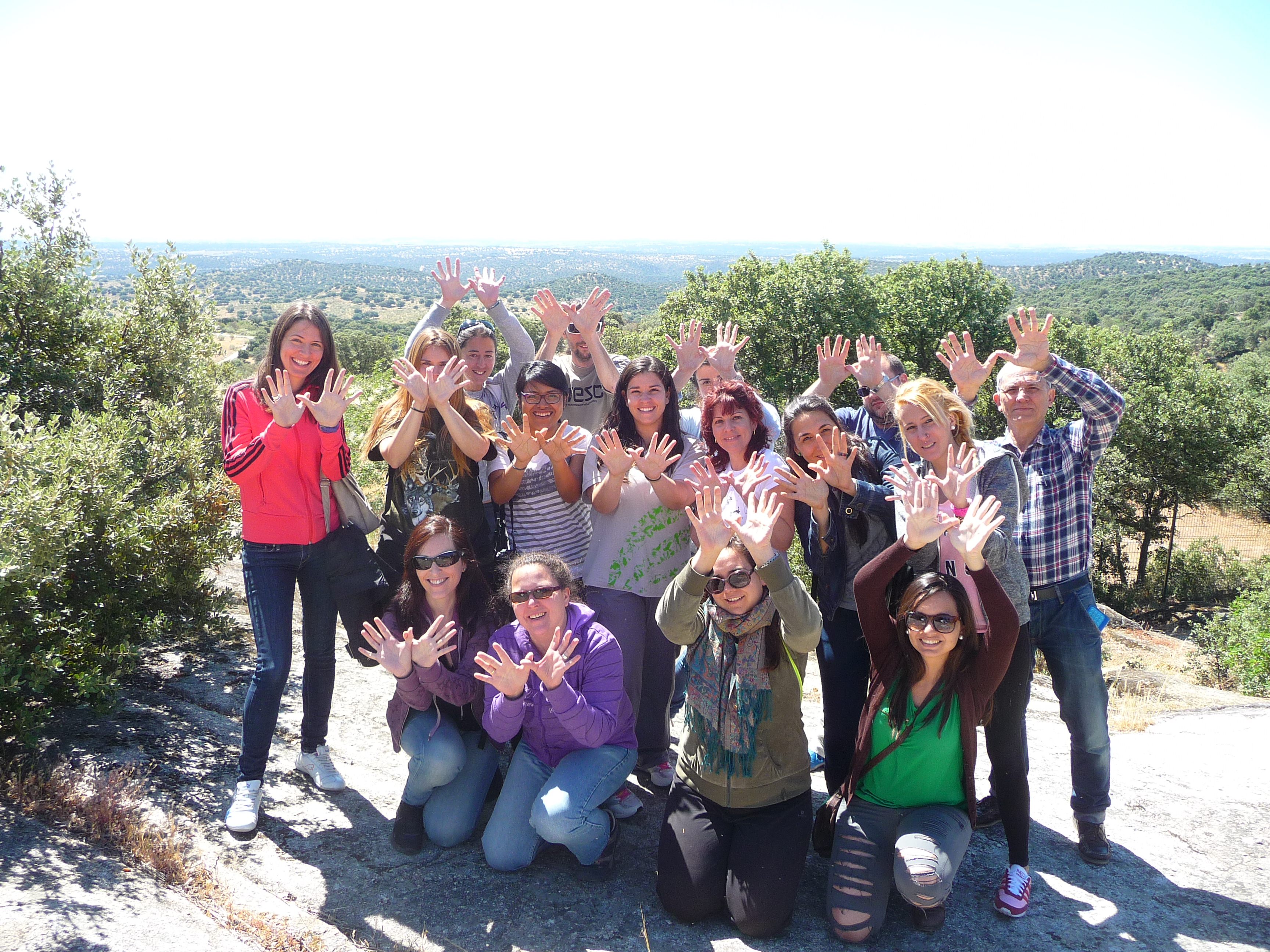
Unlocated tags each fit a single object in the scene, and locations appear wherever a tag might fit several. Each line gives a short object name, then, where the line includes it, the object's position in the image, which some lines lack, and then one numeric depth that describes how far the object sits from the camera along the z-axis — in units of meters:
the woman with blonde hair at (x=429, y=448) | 4.30
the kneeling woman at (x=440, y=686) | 3.92
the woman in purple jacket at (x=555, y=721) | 3.62
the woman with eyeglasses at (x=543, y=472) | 4.34
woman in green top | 3.33
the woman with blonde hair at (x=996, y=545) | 3.54
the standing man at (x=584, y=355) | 5.67
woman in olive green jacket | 3.43
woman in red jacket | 3.91
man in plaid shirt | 3.91
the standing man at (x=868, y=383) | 4.84
